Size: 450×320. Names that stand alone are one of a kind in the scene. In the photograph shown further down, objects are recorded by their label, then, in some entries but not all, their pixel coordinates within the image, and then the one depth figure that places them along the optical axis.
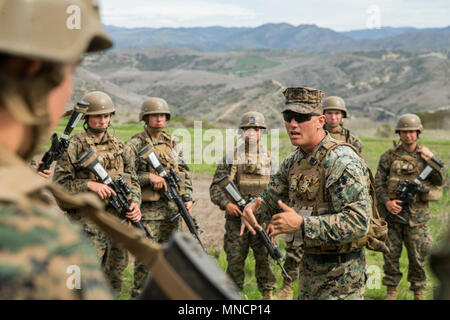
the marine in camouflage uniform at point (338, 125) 8.55
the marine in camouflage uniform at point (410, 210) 7.60
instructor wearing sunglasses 3.93
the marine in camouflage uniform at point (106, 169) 6.09
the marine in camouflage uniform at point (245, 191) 7.26
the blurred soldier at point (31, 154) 1.29
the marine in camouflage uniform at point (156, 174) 7.04
